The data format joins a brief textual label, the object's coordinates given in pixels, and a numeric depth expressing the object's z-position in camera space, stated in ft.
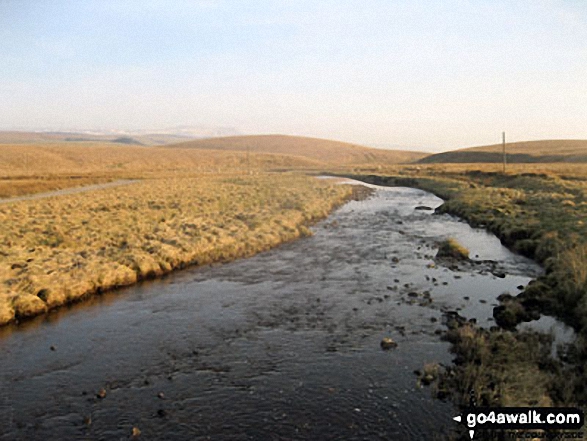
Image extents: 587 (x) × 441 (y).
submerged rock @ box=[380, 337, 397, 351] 44.70
